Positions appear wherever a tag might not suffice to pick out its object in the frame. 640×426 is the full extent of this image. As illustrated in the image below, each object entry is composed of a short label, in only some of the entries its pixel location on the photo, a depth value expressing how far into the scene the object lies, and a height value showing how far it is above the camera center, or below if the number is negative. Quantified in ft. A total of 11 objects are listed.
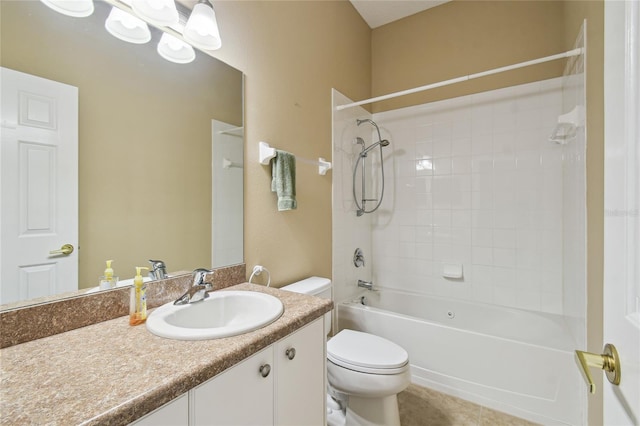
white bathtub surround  5.42 -0.85
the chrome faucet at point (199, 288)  3.58 -1.00
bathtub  5.16 -2.97
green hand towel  5.20 +0.61
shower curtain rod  5.02 +2.90
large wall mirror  2.73 +0.87
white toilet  4.43 -2.66
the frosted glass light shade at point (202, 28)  3.68 +2.49
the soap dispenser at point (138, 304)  2.93 -0.98
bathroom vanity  1.69 -1.16
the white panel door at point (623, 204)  1.30 +0.05
